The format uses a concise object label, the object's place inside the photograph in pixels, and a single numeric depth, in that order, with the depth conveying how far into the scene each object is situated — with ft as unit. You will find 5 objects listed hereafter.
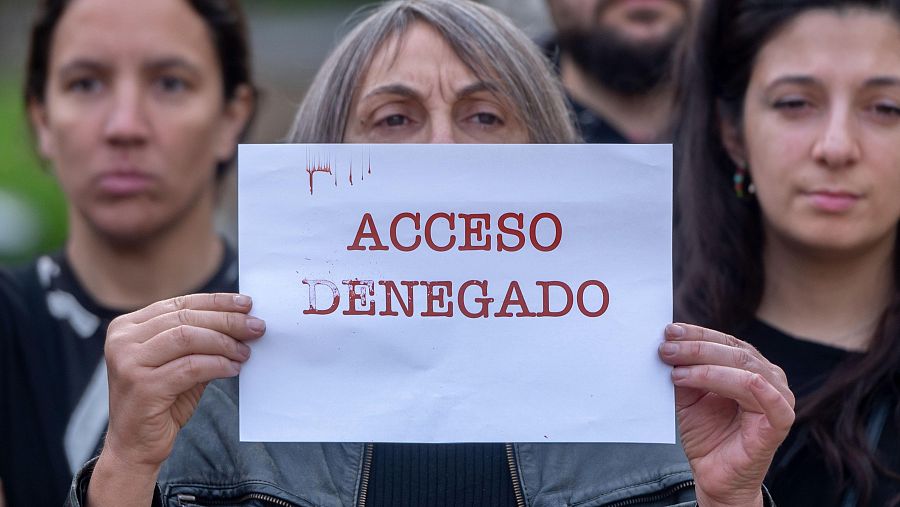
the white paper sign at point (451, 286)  14.02
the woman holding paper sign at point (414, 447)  13.56
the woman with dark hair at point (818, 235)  17.42
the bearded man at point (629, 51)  27.50
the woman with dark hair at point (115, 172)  21.36
